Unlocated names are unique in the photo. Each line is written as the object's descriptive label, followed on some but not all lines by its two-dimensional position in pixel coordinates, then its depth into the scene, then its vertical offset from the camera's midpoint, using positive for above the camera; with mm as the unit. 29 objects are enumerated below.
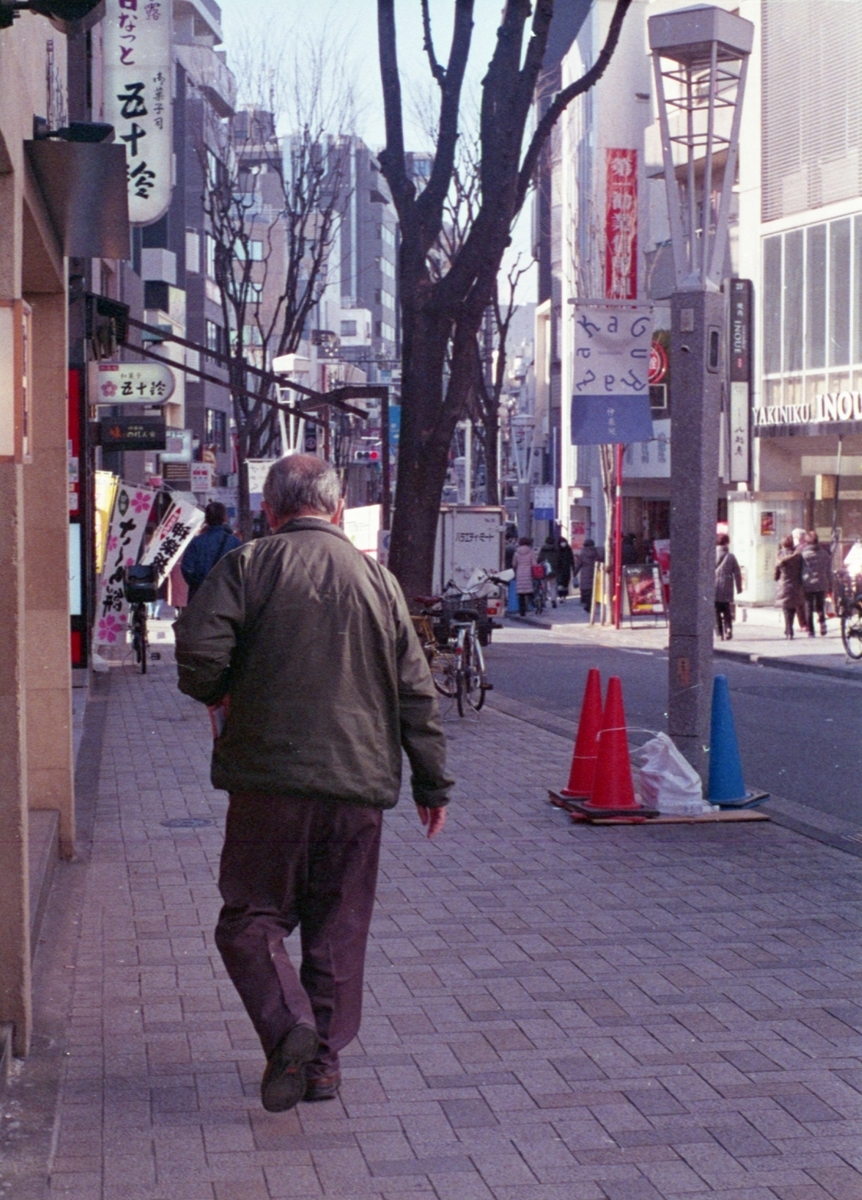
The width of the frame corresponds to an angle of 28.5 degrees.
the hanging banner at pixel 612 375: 15703 +1498
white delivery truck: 29297 -141
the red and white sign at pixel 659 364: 42606 +4205
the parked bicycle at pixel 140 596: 20375 -771
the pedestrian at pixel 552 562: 43931 -820
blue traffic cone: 10055 -1360
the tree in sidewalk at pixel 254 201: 33938 +6825
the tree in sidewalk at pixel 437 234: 16797 +3071
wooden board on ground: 9578 -1636
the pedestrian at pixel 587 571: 38656 -922
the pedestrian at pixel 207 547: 16344 -148
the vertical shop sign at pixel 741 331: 34438 +4083
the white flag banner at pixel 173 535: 22609 -42
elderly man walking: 4637 -614
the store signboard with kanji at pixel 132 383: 20984 +1856
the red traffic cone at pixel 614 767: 9750 -1372
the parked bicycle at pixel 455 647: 16109 -1134
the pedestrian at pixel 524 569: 37656 -856
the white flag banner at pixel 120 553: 21484 -268
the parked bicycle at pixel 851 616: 24234 -1277
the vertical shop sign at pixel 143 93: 18781 +4945
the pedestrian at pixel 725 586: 27875 -920
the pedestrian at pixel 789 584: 28562 -918
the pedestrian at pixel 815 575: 28578 -767
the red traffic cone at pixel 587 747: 10359 -1325
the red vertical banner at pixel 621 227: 38188 +6880
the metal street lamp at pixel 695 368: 10273 +988
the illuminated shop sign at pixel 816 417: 34116 +2381
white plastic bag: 9719 -1451
